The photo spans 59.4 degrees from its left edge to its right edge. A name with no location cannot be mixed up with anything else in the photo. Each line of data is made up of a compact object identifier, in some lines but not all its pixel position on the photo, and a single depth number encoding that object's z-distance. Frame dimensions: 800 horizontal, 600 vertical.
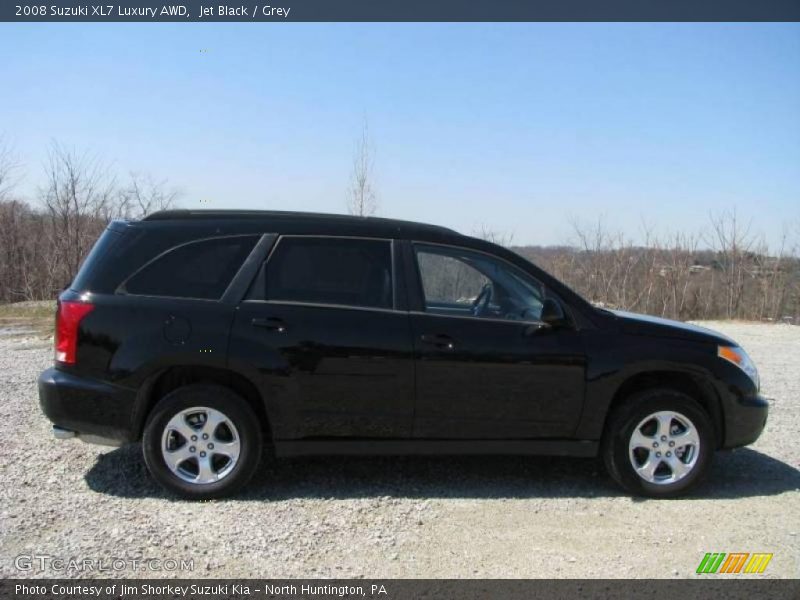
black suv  4.50
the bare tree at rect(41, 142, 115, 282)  18.92
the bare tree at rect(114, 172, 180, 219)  19.09
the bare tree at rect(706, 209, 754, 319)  20.59
